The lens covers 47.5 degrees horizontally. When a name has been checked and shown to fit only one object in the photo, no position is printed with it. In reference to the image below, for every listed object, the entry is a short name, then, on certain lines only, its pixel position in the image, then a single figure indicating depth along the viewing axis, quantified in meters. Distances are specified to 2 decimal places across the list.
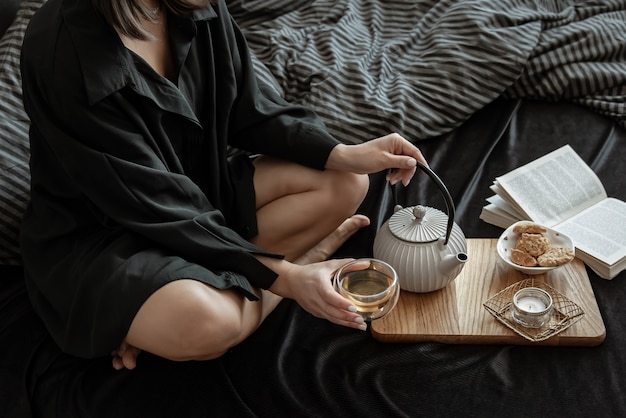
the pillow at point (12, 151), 1.31
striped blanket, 1.59
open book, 1.31
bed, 1.10
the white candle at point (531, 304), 1.15
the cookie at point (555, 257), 1.22
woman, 1.04
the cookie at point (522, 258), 1.23
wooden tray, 1.14
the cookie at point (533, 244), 1.24
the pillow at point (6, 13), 1.60
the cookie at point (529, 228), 1.28
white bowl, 1.24
